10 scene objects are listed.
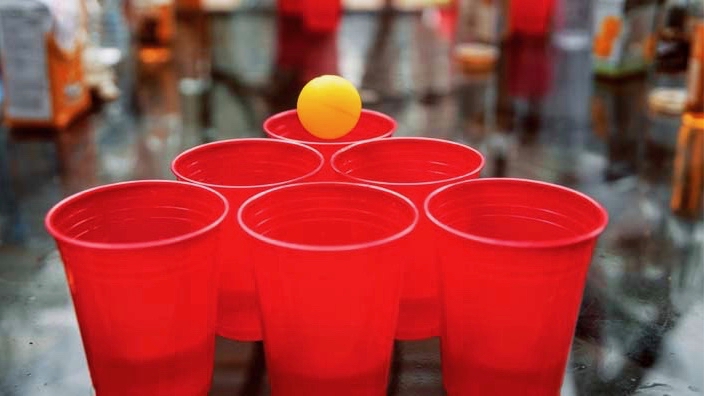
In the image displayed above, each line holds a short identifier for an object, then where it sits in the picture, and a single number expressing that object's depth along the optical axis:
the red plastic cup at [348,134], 0.98
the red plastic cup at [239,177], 0.79
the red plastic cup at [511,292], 0.65
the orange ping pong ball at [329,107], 0.90
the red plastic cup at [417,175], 0.80
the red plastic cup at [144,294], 0.65
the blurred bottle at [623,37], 2.12
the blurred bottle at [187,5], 2.94
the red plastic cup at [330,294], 0.65
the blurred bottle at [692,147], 1.32
